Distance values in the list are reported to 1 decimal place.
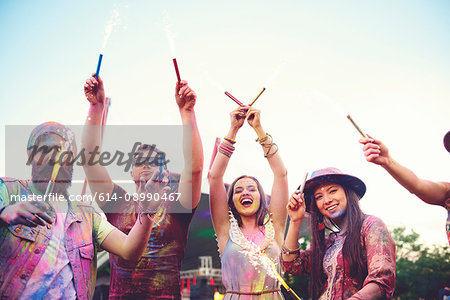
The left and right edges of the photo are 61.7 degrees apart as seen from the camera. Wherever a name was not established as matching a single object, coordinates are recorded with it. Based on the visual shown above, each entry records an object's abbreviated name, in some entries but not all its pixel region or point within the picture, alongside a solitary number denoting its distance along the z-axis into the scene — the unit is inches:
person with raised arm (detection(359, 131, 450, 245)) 114.7
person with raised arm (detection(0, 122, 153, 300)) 100.0
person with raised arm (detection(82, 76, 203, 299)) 139.6
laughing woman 147.5
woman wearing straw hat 114.0
